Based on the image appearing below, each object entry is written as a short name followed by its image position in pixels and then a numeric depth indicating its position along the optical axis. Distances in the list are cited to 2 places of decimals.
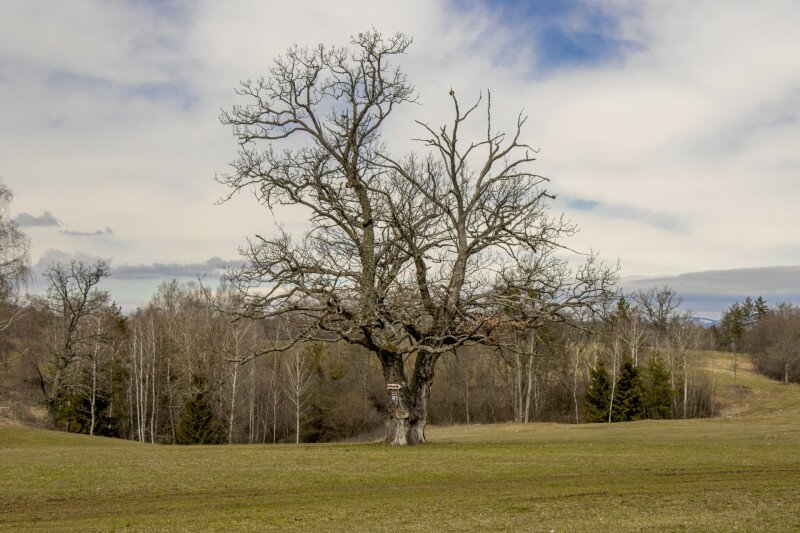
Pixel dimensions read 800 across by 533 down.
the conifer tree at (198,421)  49.78
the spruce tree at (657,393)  66.19
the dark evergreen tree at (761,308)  136.20
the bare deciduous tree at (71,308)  57.44
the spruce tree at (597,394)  63.31
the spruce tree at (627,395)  62.69
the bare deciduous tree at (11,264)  39.62
